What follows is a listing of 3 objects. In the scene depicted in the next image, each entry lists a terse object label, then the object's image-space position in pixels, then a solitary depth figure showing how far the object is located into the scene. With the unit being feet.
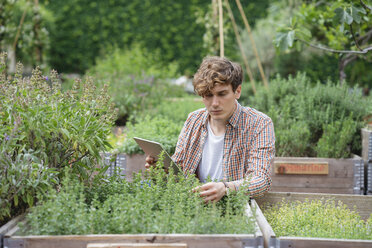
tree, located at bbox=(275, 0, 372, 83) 10.85
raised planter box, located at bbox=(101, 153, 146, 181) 12.21
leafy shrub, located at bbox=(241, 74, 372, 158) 12.11
